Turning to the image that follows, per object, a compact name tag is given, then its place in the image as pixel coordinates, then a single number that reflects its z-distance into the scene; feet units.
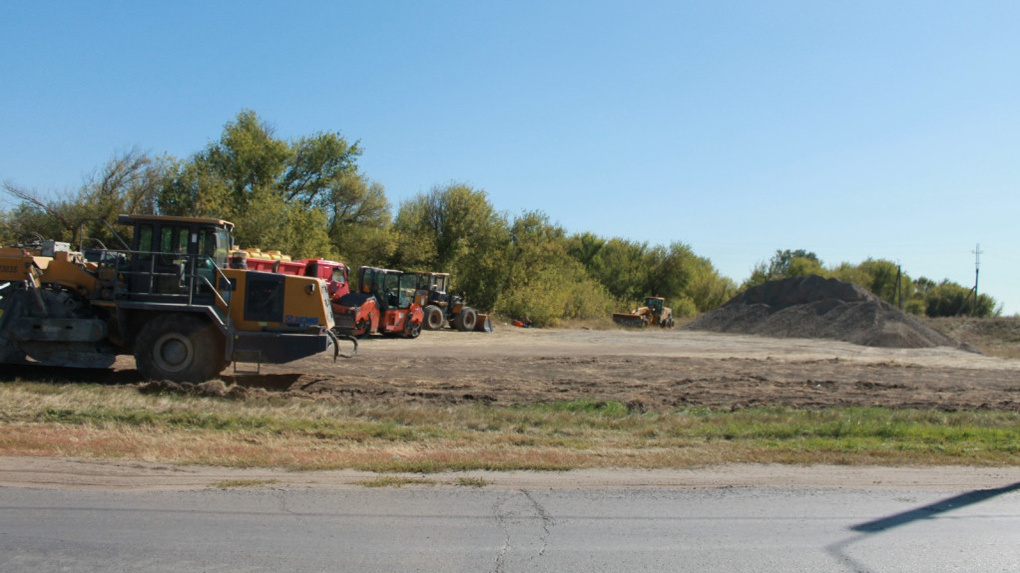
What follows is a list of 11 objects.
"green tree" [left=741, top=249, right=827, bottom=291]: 255.50
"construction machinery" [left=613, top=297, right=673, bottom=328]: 165.99
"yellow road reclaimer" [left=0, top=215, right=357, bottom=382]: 42.04
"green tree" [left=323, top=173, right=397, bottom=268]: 149.89
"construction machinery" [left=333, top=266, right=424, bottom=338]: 83.82
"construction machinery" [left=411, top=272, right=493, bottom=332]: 107.76
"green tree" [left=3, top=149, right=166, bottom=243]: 108.17
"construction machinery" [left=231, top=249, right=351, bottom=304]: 70.59
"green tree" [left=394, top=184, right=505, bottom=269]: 172.96
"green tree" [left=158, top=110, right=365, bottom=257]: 119.85
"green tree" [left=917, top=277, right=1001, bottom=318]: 218.79
